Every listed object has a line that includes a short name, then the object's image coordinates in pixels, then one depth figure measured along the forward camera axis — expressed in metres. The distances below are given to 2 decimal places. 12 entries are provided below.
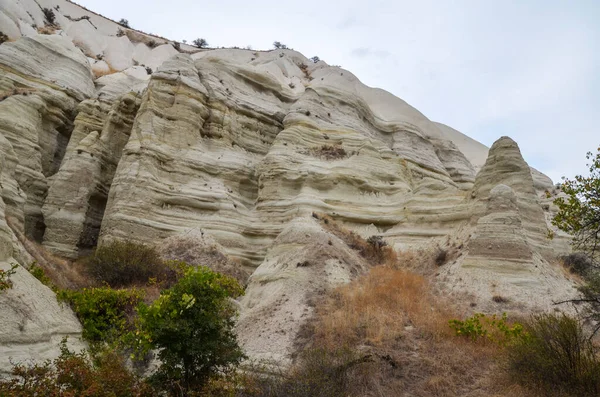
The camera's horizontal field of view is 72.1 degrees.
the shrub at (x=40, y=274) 10.80
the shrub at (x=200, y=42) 67.94
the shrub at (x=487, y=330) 9.71
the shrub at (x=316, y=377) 7.45
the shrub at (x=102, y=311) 10.41
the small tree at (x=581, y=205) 8.05
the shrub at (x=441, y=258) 15.38
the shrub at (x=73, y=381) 6.10
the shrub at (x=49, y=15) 41.44
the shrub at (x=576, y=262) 16.30
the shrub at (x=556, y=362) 7.35
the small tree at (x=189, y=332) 7.44
